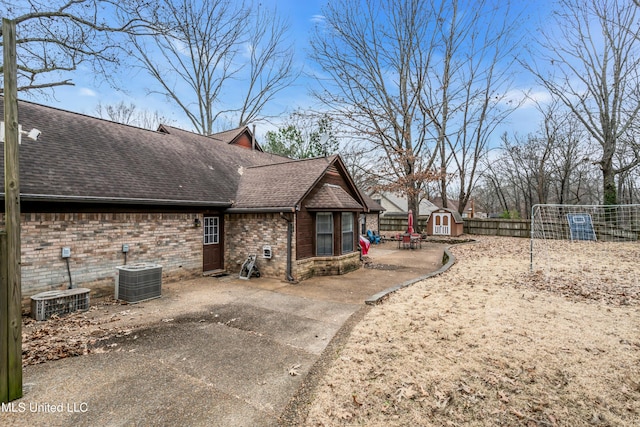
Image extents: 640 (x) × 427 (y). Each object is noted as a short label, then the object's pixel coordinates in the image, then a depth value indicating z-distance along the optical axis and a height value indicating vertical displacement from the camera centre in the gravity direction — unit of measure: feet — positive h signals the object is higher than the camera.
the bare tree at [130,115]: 84.43 +32.12
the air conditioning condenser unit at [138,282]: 24.30 -4.99
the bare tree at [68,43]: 33.01 +20.61
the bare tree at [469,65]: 70.28 +39.81
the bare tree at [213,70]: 71.20 +40.59
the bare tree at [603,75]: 52.85 +28.12
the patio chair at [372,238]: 67.36 -3.98
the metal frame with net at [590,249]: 28.30 -4.71
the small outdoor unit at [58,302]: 19.97 -5.53
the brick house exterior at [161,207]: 23.15 +1.46
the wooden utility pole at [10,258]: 10.63 -1.23
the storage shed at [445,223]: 75.46 -0.87
